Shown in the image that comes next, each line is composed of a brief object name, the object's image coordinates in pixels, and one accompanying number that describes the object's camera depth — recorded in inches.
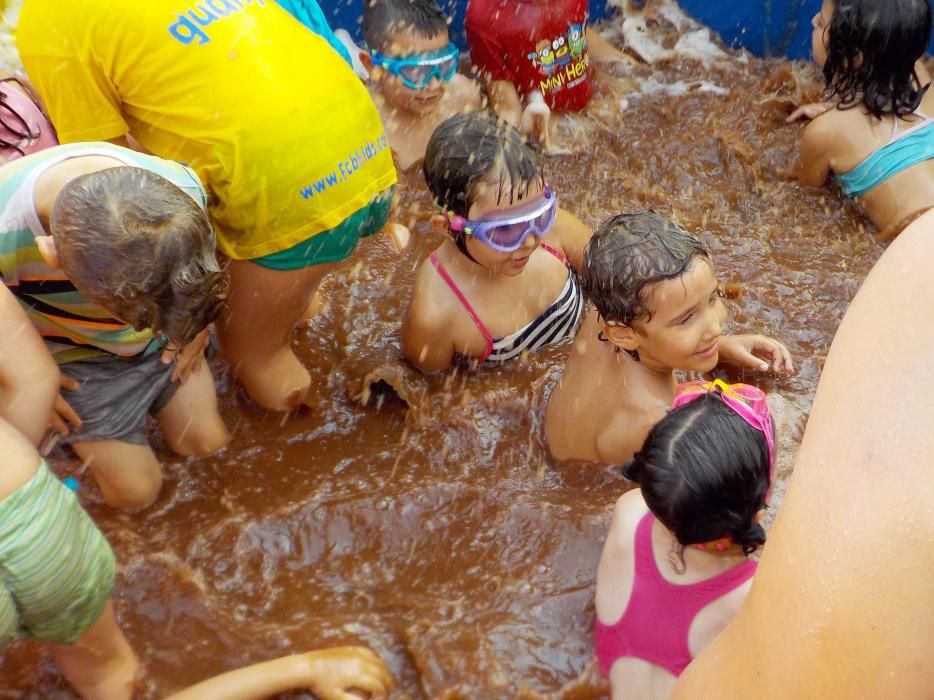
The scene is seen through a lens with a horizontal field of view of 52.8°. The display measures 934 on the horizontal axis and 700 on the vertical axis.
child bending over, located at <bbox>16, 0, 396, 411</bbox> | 110.5
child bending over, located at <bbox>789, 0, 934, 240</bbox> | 171.9
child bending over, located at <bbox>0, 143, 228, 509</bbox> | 94.7
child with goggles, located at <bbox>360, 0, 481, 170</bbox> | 185.0
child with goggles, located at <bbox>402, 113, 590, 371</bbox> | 131.9
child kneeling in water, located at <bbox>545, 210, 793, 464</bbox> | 113.9
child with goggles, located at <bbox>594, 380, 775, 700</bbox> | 88.9
